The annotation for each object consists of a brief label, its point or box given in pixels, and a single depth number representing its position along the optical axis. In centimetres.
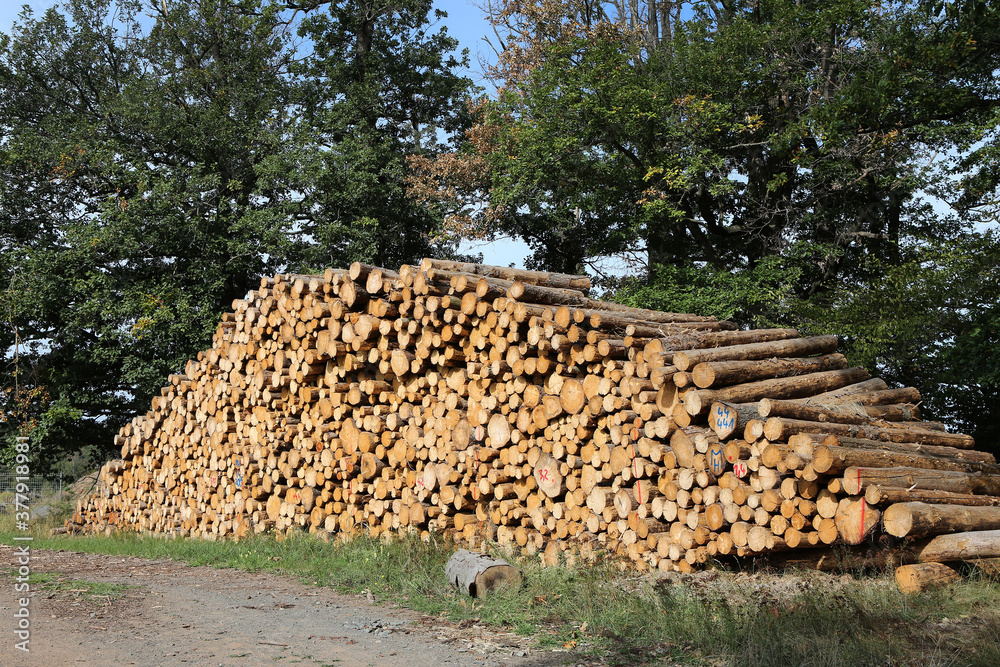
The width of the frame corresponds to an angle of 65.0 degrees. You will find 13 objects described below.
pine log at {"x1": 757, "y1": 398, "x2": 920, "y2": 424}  595
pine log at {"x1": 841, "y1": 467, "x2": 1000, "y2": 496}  547
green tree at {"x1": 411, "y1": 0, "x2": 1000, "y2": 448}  1191
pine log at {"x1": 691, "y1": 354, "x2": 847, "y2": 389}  626
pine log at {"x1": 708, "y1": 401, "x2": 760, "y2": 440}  596
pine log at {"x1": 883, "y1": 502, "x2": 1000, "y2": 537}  530
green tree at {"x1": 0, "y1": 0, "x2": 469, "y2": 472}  1723
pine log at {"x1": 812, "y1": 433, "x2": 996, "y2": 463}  579
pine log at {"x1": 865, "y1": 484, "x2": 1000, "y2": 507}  536
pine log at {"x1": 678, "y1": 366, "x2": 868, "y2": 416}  619
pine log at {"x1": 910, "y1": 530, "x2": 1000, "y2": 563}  555
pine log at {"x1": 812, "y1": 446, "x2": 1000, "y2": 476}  546
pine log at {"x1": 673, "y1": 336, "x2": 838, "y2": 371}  640
